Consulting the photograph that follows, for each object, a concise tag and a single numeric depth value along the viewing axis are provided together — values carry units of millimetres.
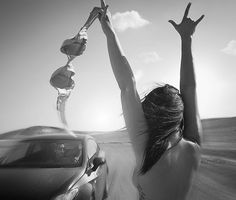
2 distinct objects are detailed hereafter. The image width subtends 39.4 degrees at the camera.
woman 1483
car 4445
